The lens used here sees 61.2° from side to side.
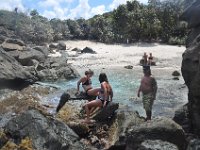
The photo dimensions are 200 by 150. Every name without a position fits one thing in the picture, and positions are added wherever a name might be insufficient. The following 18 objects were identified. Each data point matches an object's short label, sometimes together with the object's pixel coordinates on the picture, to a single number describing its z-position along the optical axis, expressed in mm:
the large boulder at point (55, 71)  11902
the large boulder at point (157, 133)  4076
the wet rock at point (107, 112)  5920
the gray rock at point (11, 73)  9326
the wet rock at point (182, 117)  5817
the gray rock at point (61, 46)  20579
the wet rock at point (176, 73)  12531
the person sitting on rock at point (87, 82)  7564
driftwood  7210
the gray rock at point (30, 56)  13458
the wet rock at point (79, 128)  5433
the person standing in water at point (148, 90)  5904
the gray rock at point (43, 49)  16233
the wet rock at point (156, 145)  3870
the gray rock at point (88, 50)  18606
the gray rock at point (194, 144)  4351
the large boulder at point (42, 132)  4538
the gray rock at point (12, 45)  14934
